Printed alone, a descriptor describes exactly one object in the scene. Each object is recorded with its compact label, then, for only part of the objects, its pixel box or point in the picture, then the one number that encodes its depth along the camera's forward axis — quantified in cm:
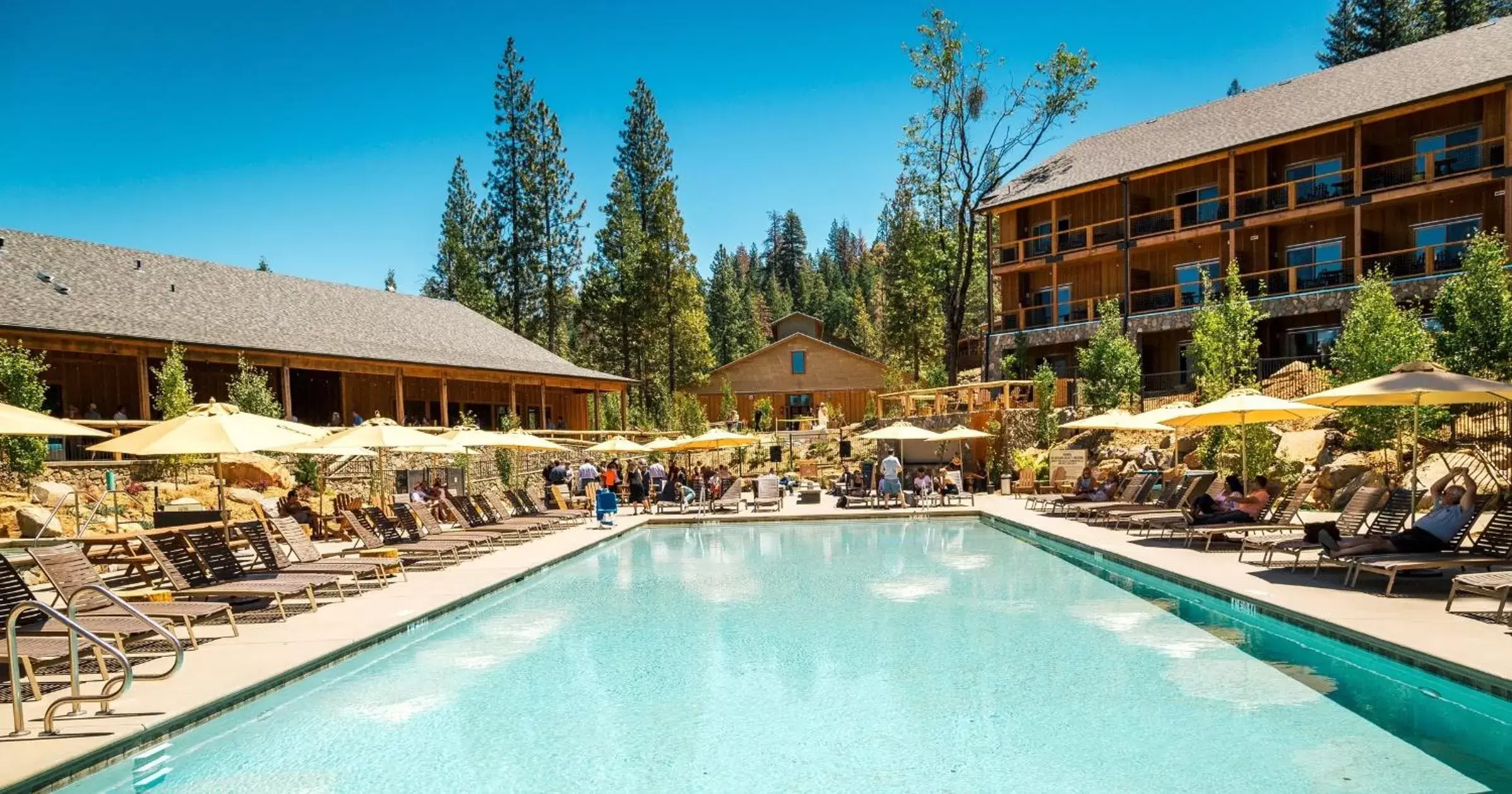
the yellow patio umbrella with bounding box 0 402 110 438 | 866
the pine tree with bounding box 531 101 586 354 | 4312
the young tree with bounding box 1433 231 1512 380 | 1795
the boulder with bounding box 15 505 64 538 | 1461
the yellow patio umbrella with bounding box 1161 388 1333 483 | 1391
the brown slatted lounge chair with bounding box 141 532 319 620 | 862
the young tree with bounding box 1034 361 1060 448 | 2552
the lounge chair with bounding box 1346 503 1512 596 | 852
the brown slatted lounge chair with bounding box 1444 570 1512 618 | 724
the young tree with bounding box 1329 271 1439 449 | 1767
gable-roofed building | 4703
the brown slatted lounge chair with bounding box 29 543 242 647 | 670
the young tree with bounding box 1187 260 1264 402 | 2198
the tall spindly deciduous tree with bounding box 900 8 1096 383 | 3362
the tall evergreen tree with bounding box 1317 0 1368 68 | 4106
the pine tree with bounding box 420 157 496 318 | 4459
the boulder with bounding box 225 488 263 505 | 1797
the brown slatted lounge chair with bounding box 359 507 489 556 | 1375
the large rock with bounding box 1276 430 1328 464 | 1959
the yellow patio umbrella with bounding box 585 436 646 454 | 2247
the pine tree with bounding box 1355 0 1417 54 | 3900
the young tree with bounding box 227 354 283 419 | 2089
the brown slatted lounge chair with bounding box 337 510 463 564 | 1245
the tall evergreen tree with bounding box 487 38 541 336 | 4278
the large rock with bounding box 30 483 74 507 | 1633
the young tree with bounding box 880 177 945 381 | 4341
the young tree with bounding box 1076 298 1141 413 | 2612
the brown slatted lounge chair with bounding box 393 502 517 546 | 1401
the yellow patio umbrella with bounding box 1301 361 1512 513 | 1024
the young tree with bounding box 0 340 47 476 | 1667
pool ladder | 517
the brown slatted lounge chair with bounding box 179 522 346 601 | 937
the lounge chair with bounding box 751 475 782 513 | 2220
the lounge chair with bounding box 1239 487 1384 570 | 1002
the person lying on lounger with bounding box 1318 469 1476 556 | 921
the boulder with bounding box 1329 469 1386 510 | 1452
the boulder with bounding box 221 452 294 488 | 2014
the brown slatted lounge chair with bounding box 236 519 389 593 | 1020
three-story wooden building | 2555
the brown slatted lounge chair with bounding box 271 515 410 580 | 1061
